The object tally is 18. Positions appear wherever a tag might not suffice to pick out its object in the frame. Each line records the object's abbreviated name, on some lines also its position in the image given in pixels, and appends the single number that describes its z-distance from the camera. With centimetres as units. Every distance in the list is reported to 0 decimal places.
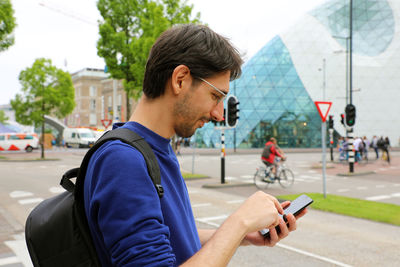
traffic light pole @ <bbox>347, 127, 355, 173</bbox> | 1748
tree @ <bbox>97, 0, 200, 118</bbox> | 1845
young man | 97
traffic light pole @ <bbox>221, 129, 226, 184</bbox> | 1441
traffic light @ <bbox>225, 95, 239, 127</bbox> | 1433
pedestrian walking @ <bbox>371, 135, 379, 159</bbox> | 2966
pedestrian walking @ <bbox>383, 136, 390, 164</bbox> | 2426
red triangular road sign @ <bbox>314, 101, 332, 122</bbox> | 1094
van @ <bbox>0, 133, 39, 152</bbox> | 3953
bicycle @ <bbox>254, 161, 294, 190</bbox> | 1395
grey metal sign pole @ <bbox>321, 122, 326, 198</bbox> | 1074
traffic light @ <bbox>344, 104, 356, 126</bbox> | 1764
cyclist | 1419
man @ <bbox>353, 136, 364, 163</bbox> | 2497
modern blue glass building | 5062
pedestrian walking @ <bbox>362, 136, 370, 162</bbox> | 2632
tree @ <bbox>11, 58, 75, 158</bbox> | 3031
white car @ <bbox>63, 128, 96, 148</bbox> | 4781
